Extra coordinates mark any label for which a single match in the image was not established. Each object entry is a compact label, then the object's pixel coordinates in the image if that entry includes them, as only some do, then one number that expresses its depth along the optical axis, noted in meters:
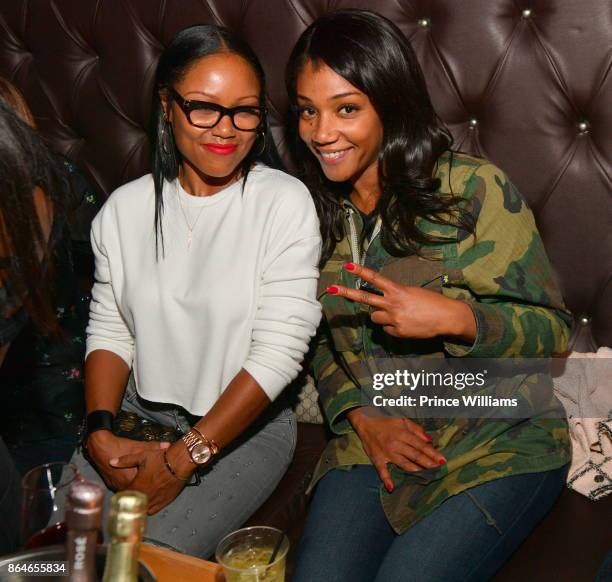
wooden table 1.09
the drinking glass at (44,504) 0.91
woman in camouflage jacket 1.36
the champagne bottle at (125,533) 0.64
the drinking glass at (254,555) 1.00
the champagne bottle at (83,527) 0.66
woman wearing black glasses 1.47
